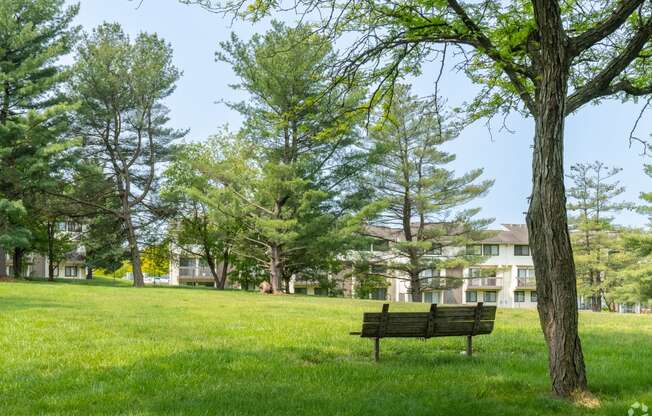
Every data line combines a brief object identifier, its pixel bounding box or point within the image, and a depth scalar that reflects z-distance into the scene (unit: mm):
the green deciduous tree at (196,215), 38375
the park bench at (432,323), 8641
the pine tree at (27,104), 33219
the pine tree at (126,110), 38375
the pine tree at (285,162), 32281
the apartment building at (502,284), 66125
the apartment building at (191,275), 80625
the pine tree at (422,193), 41719
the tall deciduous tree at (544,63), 6805
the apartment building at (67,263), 48453
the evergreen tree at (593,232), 50719
